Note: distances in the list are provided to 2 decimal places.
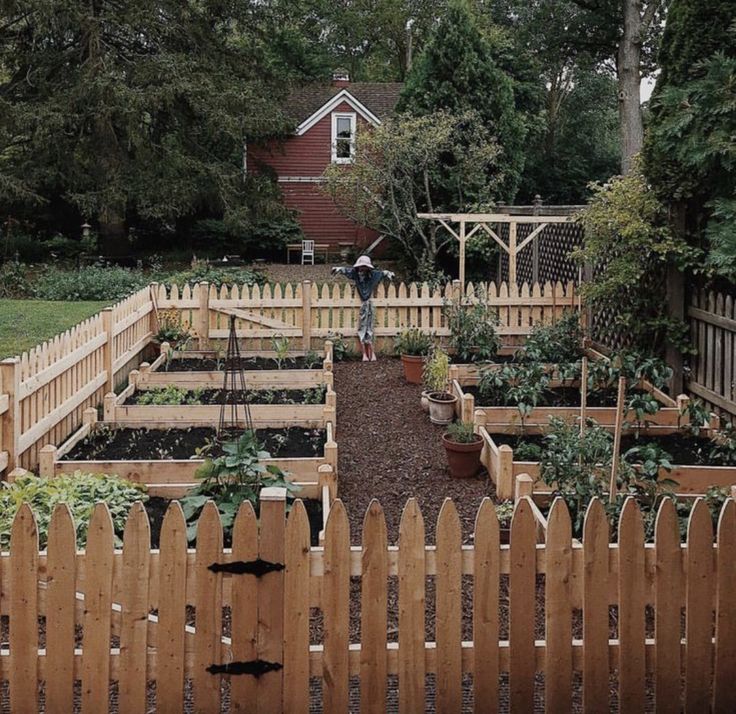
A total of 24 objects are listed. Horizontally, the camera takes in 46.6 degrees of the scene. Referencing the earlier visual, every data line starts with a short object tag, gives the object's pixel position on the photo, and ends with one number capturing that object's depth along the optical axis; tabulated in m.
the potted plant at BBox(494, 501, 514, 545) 5.65
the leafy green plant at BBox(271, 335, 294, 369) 11.38
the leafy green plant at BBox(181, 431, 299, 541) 5.20
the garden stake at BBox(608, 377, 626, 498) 4.87
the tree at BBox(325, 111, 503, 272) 20.03
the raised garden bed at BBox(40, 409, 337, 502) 6.10
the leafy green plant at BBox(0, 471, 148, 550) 5.00
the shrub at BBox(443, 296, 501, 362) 11.71
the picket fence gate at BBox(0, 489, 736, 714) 3.20
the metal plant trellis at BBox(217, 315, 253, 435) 7.10
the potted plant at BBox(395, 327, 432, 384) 11.18
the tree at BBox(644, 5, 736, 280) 6.82
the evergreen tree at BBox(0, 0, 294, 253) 22.14
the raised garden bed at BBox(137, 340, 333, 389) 9.58
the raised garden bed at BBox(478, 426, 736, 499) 6.29
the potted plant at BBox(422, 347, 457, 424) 8.92
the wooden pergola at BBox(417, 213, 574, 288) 14.39
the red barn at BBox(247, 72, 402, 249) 28.11
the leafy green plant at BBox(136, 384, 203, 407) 8.81
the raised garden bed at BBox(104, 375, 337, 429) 7.91
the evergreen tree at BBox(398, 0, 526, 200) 21.58
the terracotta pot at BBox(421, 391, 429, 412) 9.37
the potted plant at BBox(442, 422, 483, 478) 7.04
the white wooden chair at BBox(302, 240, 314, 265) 26.77
